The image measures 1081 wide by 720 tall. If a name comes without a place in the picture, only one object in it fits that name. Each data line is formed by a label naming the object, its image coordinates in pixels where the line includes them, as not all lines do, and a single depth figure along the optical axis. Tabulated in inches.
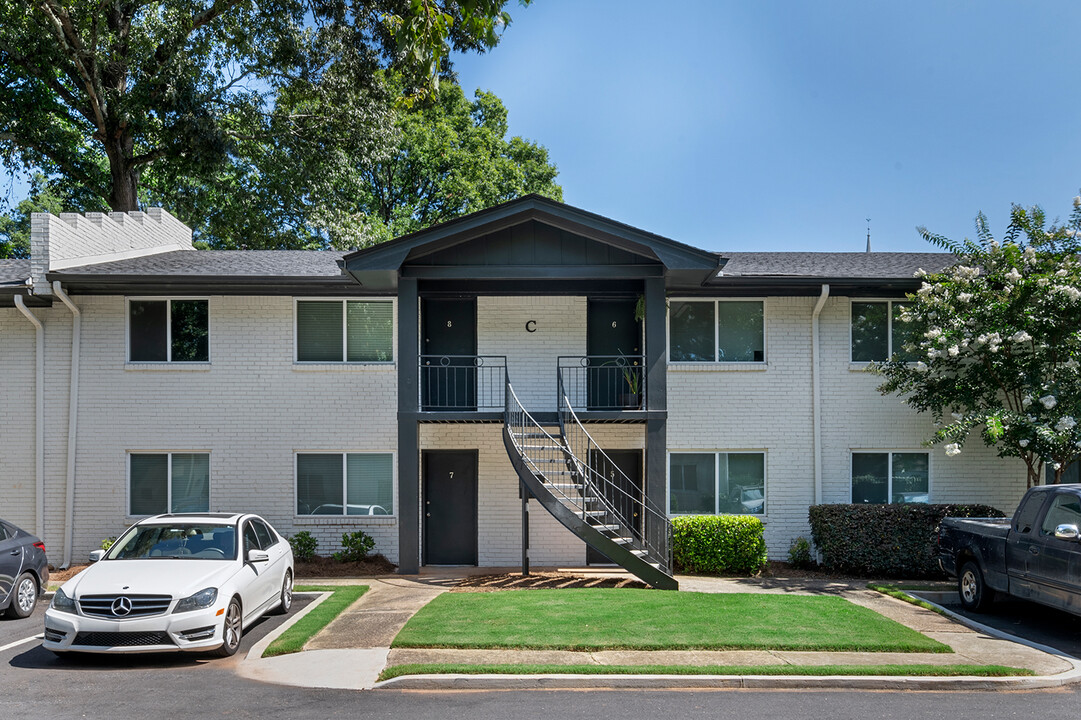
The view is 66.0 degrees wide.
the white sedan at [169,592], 330.6
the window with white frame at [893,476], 610.9
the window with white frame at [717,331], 614.9
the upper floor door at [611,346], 614.5
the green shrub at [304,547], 586.9
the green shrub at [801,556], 585.9
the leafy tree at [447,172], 1289.1
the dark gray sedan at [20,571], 421.4
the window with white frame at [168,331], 608.7
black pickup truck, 378.3
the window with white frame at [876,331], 614.9
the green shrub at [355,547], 587.8
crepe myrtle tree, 508.4
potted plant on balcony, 590.2
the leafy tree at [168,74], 866.1
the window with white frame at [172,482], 604.1
